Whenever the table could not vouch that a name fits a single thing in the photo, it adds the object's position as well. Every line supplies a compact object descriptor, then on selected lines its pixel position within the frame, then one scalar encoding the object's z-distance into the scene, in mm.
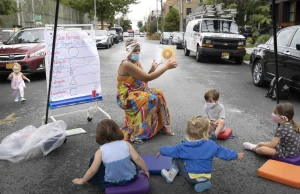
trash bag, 3335
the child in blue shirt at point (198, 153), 2539
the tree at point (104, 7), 36739
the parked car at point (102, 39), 19890
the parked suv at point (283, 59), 5720
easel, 4157
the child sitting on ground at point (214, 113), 3826
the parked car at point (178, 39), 21482
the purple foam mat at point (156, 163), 2968
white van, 11818
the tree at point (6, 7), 9593
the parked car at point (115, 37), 27715
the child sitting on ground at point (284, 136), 3010
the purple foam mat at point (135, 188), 2488
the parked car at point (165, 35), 24548
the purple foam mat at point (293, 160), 3118
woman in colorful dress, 3715
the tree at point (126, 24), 88559
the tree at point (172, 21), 44329
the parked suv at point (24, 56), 8165
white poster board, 4113
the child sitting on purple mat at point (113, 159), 2497
